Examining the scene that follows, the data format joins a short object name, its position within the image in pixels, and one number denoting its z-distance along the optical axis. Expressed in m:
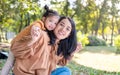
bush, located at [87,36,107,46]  13.31
